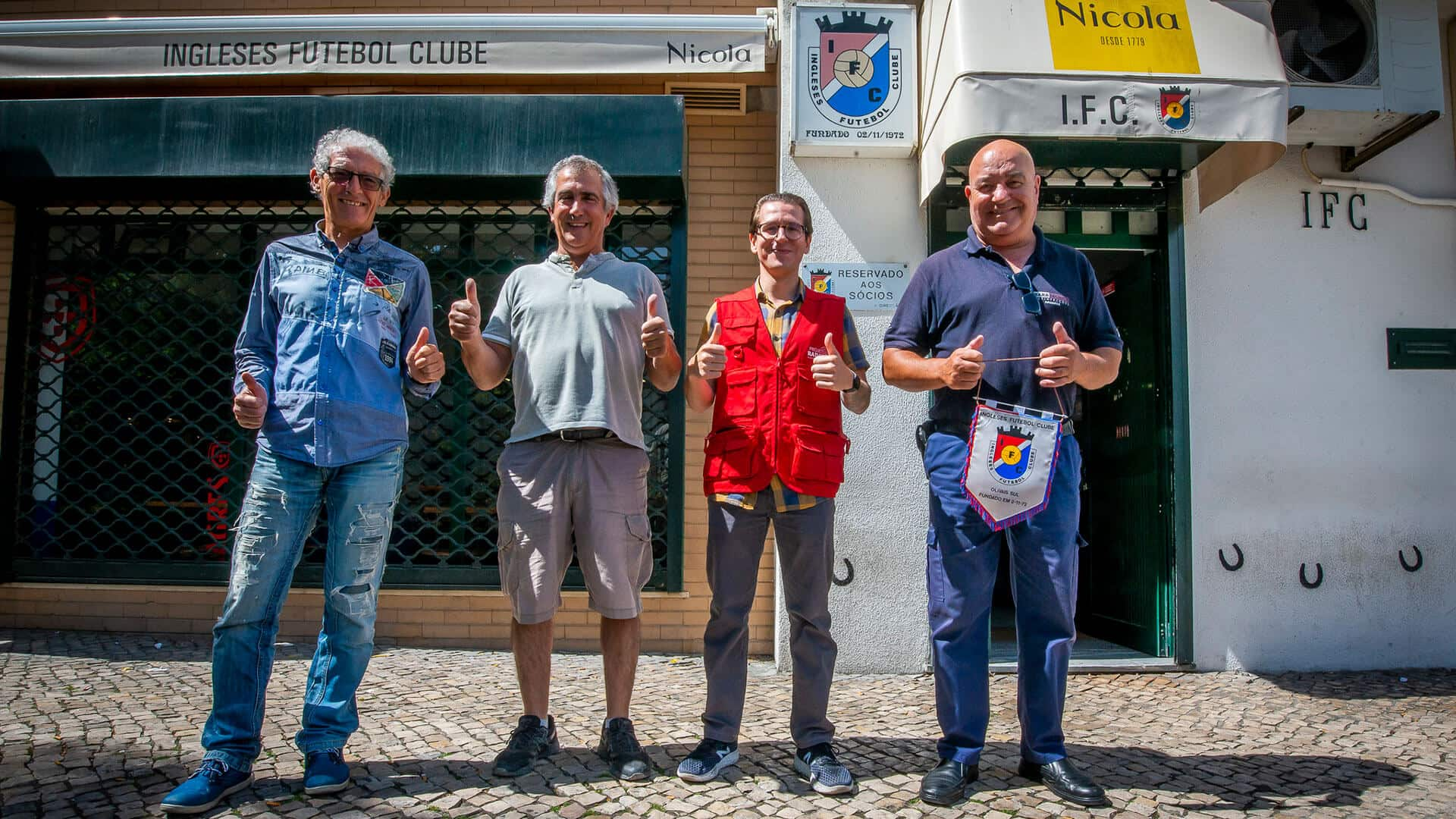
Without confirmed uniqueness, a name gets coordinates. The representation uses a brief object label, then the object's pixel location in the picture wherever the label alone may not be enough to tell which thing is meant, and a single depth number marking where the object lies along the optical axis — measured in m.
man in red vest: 2.98
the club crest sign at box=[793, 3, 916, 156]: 4.81
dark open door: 4.96
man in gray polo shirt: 3.03
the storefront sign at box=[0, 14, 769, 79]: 4.92
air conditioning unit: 4.75
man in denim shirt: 2.79
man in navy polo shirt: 2.87
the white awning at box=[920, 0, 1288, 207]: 4.14
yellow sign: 4.22
